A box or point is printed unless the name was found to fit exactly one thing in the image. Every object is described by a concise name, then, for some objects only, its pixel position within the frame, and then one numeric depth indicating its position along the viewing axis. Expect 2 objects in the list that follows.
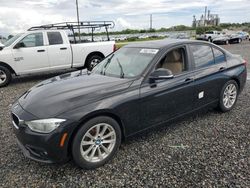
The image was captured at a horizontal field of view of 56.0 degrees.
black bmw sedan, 2.69
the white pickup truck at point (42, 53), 7.49
